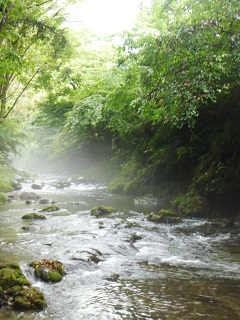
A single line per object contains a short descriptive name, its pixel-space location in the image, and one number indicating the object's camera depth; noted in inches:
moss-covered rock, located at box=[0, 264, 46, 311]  162.2
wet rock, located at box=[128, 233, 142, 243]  312.7
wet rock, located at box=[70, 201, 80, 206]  543.8
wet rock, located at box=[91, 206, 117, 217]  442.0
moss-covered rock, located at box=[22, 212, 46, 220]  404.0
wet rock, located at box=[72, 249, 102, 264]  245.6
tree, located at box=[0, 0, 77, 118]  304.7
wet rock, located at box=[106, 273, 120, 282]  210.1
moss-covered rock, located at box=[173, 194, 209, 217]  434.9
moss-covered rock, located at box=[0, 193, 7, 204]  545.3
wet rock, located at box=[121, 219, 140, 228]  373.8
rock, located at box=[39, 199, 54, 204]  554.9
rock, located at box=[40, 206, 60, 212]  465.4
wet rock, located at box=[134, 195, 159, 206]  556.7
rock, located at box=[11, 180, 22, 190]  759.0
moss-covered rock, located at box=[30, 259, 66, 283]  204.1
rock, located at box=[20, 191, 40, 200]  600.9
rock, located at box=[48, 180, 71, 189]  824.2
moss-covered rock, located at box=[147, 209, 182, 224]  402.3
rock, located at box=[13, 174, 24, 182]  943.8
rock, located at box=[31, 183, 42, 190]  794.8
